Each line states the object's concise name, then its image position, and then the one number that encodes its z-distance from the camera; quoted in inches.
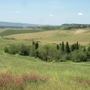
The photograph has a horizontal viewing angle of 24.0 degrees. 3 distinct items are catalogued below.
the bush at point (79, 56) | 2920.8
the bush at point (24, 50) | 3085.6
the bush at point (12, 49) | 3027.8
